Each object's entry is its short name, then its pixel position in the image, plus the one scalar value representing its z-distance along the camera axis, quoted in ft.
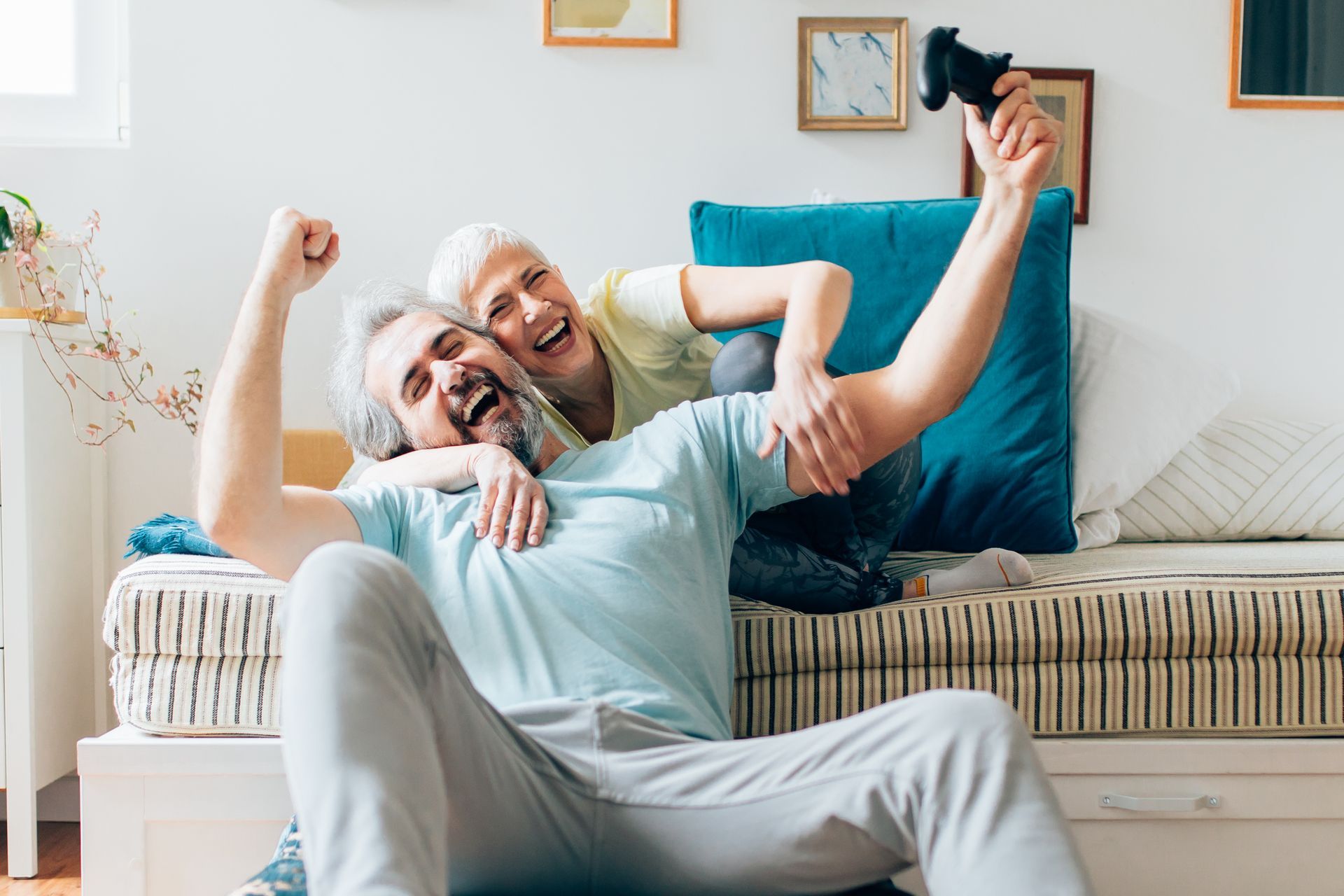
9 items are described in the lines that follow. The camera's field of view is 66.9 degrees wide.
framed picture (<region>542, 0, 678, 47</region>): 6.99
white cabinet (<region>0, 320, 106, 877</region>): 5.63
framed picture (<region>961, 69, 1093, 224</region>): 7.18
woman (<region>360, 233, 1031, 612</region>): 4.40
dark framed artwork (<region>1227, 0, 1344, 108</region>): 7.26
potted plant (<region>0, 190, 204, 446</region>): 6.16
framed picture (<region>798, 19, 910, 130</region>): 7.10
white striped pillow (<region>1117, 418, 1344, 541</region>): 6.24
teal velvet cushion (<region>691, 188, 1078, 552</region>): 5.75
